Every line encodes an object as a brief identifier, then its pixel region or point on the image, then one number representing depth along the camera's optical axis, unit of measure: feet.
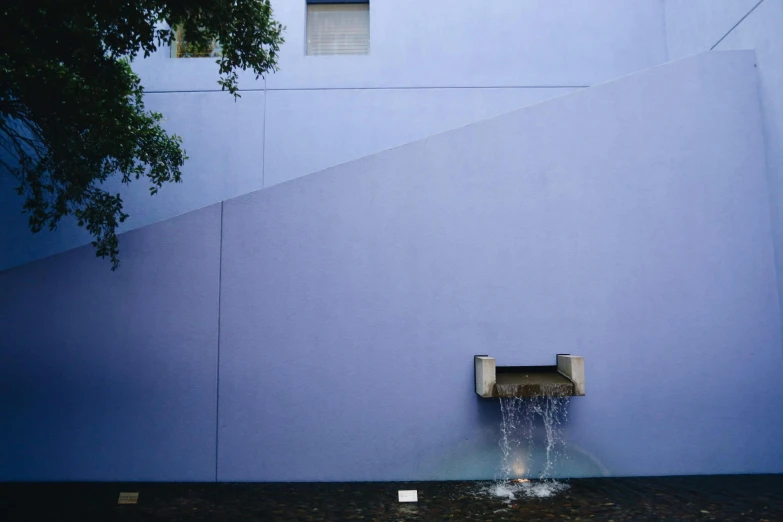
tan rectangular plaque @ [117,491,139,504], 14.48
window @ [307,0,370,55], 25.30
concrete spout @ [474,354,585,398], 15.16
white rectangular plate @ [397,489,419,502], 14.46
